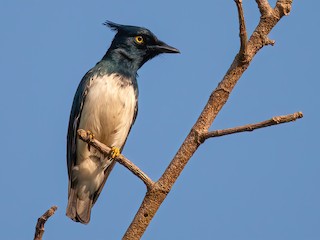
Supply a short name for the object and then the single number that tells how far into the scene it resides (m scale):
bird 12.58
